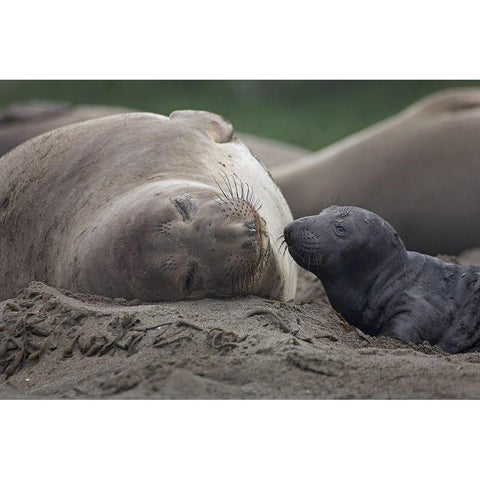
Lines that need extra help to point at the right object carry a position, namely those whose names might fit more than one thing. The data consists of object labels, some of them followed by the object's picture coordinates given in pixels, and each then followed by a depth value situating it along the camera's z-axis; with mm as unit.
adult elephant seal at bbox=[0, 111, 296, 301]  9922
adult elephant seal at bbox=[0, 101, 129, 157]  19547
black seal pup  10414
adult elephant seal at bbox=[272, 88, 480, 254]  14953
